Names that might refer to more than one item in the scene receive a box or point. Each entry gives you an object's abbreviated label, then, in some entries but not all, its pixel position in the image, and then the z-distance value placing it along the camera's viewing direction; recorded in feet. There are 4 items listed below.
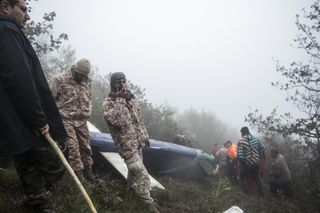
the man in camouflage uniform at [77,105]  20.01
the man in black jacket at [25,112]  10.49
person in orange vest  41.43
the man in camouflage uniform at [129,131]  18.78
